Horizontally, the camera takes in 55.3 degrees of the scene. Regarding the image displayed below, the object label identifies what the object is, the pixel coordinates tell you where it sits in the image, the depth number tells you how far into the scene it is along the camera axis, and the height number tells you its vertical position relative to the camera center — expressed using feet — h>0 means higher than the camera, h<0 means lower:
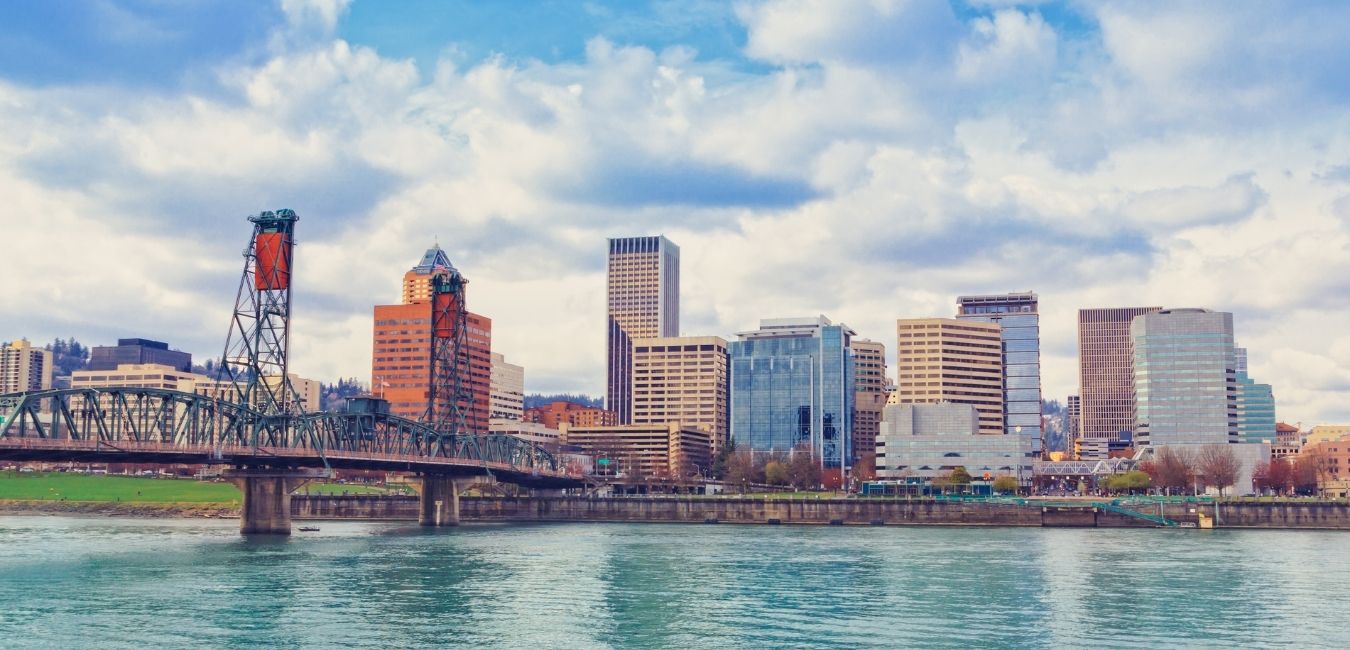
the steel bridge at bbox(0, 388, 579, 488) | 364.58 +2.10
